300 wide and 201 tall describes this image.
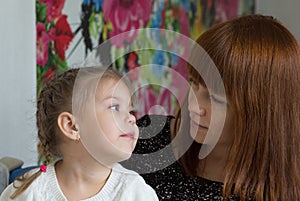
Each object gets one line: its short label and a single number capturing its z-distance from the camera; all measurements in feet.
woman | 5.03
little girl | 4.33
